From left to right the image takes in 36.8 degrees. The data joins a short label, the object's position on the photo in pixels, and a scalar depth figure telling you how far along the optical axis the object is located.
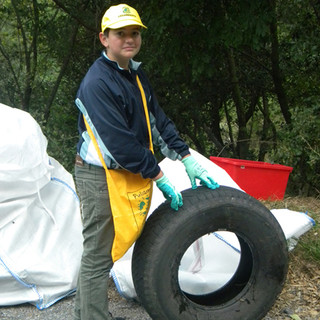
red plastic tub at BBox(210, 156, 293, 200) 5.65
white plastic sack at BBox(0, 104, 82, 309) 3.50
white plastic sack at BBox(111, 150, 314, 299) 3.54
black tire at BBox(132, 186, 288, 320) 2.80
